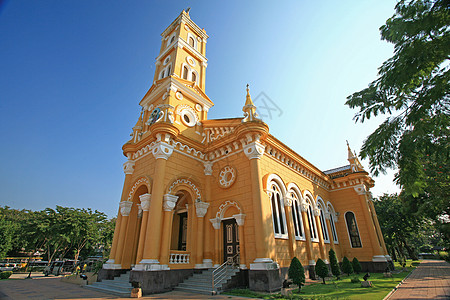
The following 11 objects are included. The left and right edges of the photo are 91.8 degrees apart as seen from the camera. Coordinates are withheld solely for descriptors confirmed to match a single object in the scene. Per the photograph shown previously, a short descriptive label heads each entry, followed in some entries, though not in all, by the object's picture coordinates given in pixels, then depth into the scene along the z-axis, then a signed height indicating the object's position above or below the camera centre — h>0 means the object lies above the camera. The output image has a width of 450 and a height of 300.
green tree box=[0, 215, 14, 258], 31.12 +2.06
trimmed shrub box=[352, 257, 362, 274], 15.86 -1.15
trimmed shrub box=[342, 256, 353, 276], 14.89 -1.09
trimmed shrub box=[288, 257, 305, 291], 9.94 -0.99
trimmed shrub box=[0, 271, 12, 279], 18.58 -1.64
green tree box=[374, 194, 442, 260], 29.23 +3.21
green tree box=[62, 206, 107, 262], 26.31 +3.11
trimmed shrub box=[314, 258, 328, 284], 12.06 -1.01
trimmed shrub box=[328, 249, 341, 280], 13.21 -0.84
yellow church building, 10.85 +2.59
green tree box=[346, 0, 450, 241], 5.71 +4.16
